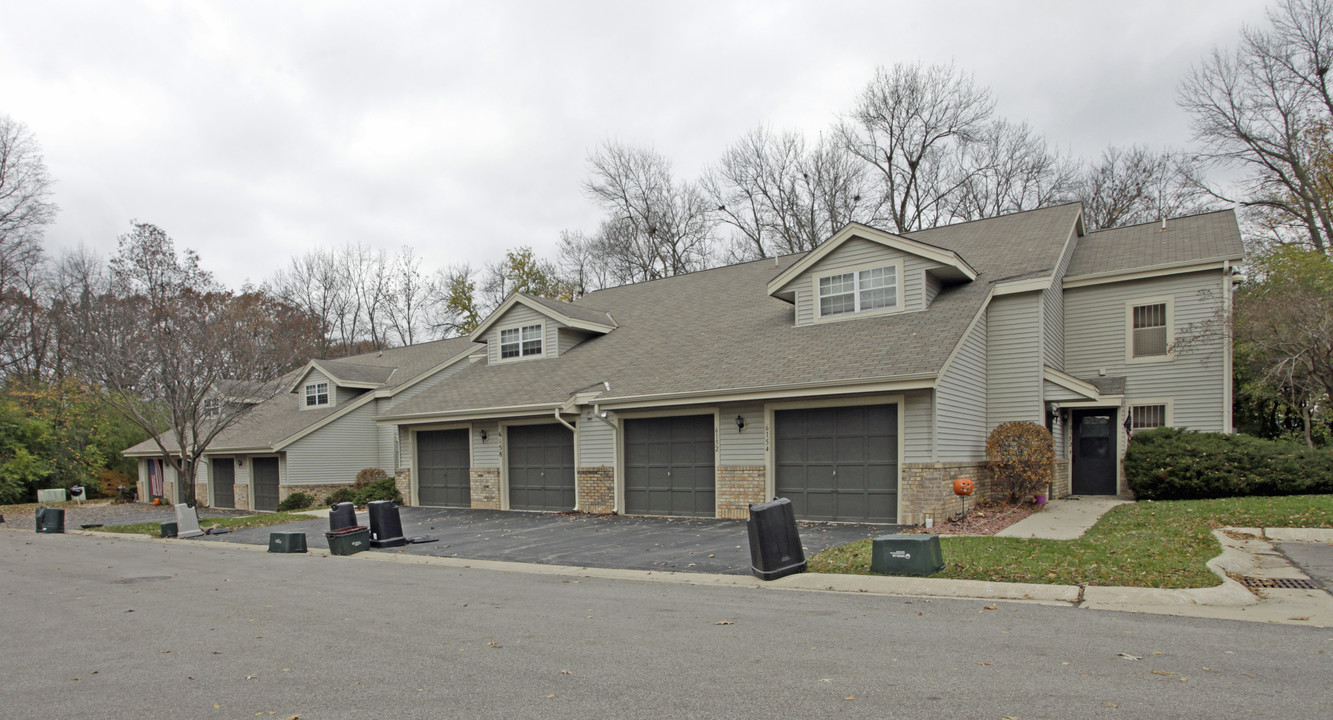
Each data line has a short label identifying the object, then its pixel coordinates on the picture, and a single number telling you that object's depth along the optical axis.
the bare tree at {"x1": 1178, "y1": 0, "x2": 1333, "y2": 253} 25.22
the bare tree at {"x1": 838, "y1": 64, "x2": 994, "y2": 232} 32.97
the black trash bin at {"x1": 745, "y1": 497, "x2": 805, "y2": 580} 9.91
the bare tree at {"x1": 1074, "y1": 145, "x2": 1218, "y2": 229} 31.75
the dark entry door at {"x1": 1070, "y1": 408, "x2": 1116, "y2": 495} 18.45
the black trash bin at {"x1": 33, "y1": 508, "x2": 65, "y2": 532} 22.19
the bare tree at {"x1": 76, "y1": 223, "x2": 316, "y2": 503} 22.00
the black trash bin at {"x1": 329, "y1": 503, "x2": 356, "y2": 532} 15.22
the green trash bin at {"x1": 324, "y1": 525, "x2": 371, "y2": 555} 14.63
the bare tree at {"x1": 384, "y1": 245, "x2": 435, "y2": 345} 47.22
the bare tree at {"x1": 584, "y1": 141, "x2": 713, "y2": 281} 38.78
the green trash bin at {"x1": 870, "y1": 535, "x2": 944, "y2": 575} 9.38
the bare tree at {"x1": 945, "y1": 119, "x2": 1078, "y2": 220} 33.16
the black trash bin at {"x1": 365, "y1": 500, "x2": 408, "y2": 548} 14.98
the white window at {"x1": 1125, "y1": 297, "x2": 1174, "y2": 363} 17.97
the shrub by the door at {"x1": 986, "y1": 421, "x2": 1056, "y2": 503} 15.64
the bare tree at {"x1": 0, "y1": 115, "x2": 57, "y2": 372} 33.72
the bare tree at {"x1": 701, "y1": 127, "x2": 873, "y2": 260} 34.56
